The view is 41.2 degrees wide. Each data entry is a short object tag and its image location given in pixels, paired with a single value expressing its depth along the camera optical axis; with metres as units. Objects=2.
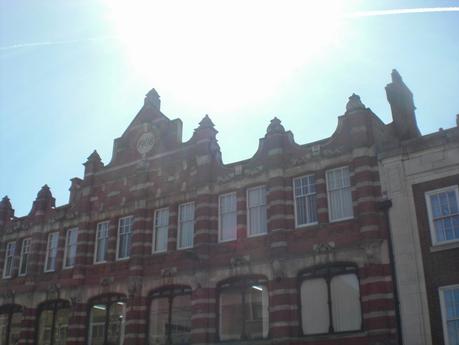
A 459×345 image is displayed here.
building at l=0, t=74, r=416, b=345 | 24.77
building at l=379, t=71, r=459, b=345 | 22.00
